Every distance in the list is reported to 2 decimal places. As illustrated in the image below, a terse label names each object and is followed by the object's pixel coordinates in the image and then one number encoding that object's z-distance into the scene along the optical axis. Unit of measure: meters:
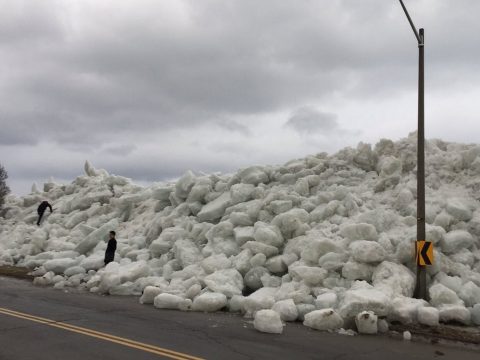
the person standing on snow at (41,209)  26.52
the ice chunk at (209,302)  12.21
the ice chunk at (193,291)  13.14
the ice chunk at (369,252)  12.23
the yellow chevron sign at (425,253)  11.71
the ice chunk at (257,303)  11.59
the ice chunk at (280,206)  16.22
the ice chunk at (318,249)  13.04
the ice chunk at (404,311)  10.46
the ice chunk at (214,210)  18.20
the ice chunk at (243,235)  15.30
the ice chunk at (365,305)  10.42
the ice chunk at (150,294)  13.13
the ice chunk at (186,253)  15.87
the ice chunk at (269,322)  9.70
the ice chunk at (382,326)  10.20
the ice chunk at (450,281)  11.68
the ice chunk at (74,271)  17.23
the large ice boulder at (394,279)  11.57
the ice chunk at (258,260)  14.01
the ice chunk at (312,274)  12.32
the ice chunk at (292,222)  14.84
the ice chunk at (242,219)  16.31
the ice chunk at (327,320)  10.23
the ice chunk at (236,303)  12.07
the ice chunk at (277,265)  13.74
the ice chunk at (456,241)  12.77
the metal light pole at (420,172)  11.71
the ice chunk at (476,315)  10.81
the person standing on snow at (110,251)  17.33
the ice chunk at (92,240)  19.80
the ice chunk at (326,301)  11.23
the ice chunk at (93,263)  17.62
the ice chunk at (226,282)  12.95
